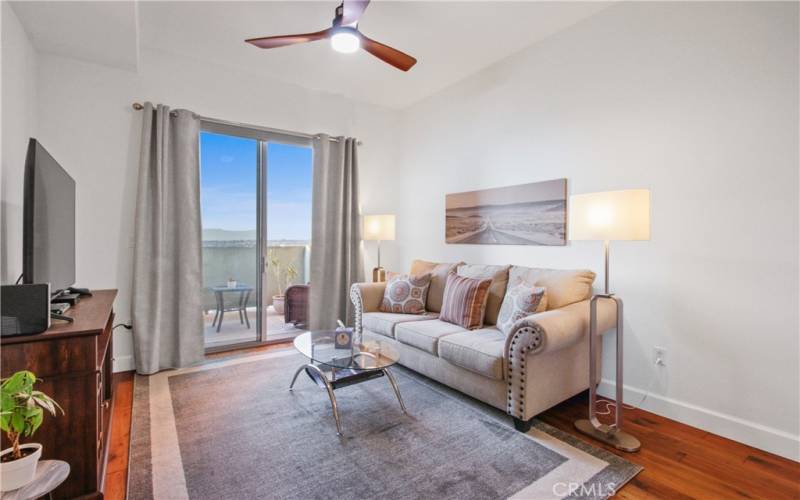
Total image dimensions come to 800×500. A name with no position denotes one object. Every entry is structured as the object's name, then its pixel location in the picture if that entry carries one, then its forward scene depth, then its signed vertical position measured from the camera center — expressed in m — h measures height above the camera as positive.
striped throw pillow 2.93 -0.43
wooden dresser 1.47 -0.56
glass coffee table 2.32 -0.70
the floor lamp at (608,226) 2.03 +0.12
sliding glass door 3.85 +0.17
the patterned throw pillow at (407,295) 3.46 -0.43
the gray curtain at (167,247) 3.24 +0.01
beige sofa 2.21 -0.66
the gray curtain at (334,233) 4.23 +0.17
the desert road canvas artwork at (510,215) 3.12 +0.30
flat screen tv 1.70 +0.13
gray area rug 1.75 -1.09
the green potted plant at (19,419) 1.10 -0.50
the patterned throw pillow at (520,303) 2.52 -0.38
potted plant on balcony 4.35 -0.34
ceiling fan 2.27 +1.37
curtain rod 3.26 +1.24
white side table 1.14 -0.73
